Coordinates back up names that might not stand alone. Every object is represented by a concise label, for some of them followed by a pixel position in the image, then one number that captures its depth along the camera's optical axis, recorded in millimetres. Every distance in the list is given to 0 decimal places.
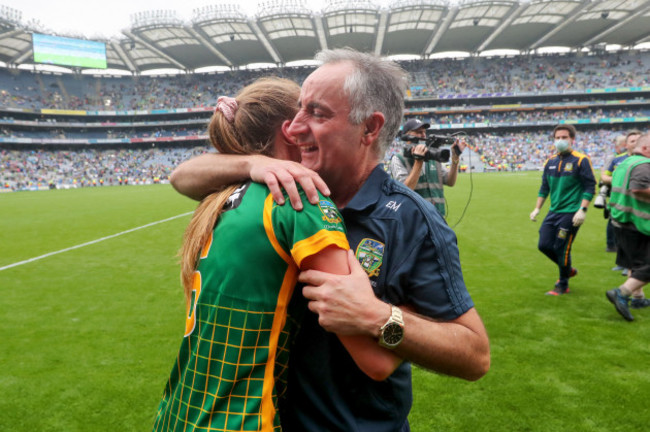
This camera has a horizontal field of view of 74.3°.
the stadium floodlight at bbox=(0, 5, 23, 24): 40562
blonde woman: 1162
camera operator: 5207
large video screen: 47781
